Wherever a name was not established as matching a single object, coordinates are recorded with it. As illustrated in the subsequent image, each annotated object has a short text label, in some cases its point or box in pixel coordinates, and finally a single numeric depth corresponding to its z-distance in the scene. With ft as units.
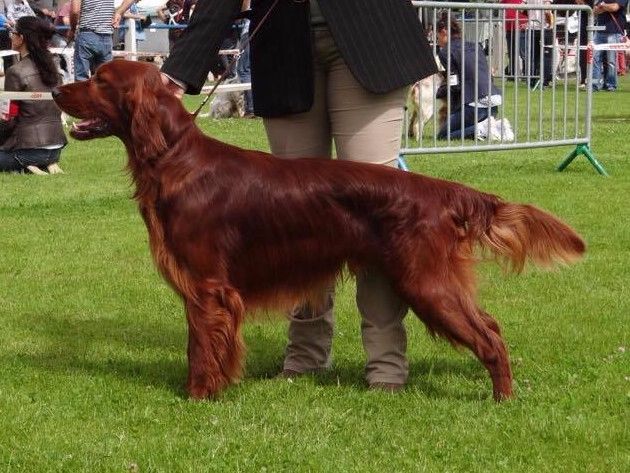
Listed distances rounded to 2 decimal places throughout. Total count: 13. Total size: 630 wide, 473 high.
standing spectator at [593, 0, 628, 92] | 66.03
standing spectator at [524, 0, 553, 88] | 32.50
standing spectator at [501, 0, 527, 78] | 31.94
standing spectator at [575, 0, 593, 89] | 60.80
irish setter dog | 13.85
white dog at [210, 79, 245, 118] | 55.72
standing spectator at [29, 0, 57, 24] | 72.66
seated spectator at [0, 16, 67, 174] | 35.99
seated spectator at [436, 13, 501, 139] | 39.27
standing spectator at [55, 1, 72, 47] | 71.08
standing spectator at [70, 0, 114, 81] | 49.01
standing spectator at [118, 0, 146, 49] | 83.05
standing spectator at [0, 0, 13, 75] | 64.59
